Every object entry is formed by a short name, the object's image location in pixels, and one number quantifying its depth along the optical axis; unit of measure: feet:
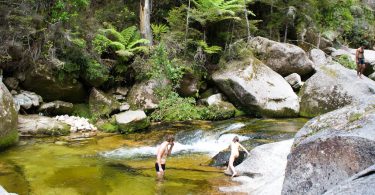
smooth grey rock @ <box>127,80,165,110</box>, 53.88
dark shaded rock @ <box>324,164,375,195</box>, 11.30
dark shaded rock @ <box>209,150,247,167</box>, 35.93
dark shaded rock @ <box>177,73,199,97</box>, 58.08
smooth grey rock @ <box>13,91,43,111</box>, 48.68
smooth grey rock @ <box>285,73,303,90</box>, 60.90
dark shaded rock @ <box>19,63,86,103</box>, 50.29
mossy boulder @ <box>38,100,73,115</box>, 50.87
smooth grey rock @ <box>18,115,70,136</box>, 45.28
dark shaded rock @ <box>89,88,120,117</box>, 52.55
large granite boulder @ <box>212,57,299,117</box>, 53.57
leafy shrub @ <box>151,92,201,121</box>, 52.24
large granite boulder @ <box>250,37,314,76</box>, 62.28
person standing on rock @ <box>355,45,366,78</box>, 57.34
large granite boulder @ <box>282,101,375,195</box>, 17.98
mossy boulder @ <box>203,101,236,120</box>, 53.06
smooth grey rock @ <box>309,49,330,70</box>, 69.58
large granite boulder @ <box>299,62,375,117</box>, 52.95
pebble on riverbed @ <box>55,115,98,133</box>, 48.54
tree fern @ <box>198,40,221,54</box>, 57.47
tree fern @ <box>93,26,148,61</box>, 53.78
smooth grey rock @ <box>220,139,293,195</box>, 27.73
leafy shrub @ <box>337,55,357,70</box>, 72.79
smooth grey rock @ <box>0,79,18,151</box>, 39.40
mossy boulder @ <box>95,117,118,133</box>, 48.08
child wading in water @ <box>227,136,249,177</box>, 33.43
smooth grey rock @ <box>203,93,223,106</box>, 55.31
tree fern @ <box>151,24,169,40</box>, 59.93
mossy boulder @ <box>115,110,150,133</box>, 47.39
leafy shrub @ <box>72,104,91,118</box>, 52.80
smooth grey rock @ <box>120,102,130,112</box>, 53.52
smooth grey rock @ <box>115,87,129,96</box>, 56.18
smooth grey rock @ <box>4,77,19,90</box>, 49.70
